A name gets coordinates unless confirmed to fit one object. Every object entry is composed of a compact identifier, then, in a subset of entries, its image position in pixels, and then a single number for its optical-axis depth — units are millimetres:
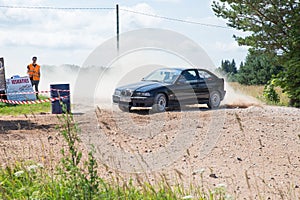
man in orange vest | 23062
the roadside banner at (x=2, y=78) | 21547
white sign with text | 22250
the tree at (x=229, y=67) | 65269
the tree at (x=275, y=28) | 18234
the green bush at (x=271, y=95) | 22812
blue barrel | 16484
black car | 15883
